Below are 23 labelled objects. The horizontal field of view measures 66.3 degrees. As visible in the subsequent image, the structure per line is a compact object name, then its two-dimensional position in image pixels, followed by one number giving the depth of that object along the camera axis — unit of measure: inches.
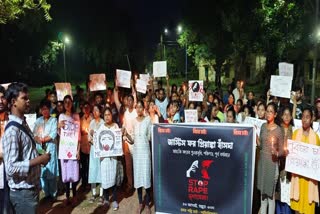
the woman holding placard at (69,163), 184.0
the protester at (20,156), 100.6
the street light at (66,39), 589.0
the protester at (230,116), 183.6
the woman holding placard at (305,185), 139.1
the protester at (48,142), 182.6
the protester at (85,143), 200.3
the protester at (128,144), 200.4
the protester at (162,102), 253.8
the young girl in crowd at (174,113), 212.0
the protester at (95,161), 191.1
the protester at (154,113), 201.2
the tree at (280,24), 545.6
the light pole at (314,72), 386.2
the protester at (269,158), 147.0
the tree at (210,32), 742.7
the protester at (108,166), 176.3
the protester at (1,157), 108.6
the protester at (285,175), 149.0
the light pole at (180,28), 817.4
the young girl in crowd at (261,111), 174.9
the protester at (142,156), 172.5
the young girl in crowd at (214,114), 206.8
